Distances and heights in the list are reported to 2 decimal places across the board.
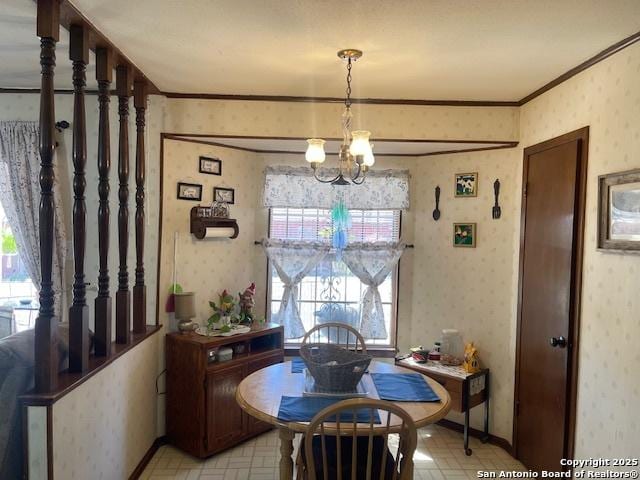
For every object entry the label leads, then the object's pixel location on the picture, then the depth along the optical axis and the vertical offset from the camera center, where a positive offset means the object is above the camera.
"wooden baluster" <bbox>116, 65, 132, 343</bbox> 2.57 +0.12
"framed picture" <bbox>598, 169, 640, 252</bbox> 2.02 +0.12
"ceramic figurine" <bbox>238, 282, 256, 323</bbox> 3.48 -0.66
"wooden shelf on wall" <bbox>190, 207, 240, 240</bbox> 3.27 +0.02
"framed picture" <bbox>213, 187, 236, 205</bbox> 3.53 +0.27
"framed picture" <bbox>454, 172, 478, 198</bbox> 3.47 +0.39
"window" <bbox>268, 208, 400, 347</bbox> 3.91 -0.45
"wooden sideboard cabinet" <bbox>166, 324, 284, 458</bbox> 2.97 -1.21
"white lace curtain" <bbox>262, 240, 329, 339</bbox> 3.87 -0.35
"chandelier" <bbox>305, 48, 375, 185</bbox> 2.13 +0.41
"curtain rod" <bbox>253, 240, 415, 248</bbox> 3.87 -0.14
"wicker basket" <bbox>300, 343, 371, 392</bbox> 2.14 -0.74
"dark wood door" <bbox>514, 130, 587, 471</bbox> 2.52 -0.42
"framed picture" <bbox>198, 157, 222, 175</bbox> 3.41 +0.50
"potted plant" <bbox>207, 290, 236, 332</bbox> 3.26 -0.70
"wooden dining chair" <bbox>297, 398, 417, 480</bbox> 1.69 -0.95
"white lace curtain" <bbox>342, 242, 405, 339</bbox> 3.86 -0.37
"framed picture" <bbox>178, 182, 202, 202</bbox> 3.27 +0.27
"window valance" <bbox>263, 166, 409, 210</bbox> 3.83 +0.35
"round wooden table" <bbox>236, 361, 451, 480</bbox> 1.98 -0.88
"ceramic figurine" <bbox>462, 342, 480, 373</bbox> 3.26 -1.01
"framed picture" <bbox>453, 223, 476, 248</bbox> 3.48 -0.03
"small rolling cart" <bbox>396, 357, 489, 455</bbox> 3.11 -1.16
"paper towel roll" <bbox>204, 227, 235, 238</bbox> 3.31 -0.05
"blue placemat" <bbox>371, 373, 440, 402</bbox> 2.20 -0.88
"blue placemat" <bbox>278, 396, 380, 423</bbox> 1.93 -0.87
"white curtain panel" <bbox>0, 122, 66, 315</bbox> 3.03 +0.24
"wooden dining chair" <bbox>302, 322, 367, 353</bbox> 3.87 -1.01
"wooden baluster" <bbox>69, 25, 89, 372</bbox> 2.04 +0.16
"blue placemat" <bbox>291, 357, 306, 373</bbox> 2.59 -0.87
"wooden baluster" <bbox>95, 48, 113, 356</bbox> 2.30 +0.14
